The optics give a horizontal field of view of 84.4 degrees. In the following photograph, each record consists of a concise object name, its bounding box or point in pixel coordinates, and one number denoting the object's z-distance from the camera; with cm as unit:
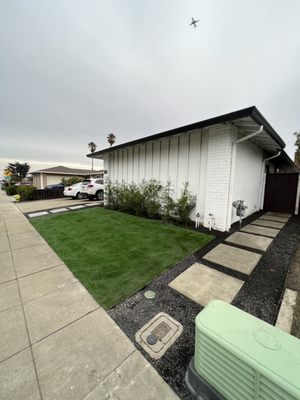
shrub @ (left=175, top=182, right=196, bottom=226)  561
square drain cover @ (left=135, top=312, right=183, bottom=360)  156
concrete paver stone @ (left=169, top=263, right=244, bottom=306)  223
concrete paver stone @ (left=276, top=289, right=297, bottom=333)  177
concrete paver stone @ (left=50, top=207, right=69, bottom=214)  798
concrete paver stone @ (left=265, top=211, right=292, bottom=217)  734
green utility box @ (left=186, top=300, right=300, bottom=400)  77
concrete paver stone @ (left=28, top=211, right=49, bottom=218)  735
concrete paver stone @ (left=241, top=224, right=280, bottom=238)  468
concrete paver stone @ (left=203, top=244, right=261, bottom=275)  295
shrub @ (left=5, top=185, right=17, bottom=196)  1750
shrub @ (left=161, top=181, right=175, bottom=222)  613
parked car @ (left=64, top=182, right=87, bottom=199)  1248
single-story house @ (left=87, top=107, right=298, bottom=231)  457
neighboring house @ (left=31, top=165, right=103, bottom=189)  2455
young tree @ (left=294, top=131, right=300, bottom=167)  1866
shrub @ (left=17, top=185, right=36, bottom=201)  1281
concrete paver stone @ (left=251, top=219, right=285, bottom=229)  551
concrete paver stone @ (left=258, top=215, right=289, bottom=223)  635
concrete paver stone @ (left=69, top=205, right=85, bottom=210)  888
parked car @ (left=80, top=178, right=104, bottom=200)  1175
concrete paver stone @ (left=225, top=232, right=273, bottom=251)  382
